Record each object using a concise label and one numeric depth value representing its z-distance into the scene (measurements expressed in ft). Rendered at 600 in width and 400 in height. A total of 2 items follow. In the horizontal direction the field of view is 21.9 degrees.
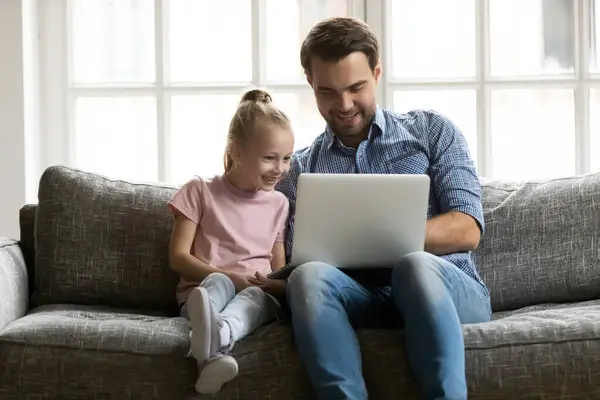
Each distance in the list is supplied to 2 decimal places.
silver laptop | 11.66
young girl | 12.93
